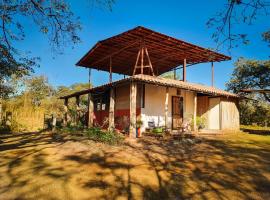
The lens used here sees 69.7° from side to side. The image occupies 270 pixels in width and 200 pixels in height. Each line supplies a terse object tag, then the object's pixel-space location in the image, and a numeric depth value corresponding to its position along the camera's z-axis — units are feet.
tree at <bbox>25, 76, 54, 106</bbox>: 123.09
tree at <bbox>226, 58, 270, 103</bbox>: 73.53
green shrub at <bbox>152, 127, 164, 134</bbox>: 34.04
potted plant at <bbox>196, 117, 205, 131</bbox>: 40.43
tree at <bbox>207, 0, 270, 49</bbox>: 10.25
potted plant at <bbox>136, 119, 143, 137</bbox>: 33.35
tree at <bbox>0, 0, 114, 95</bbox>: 17.90
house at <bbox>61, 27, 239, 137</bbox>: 36.01
